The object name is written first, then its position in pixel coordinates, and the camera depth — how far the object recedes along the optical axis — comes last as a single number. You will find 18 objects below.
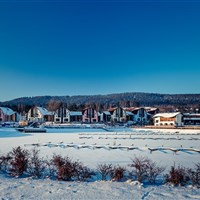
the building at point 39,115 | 88.25
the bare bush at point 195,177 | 8.23
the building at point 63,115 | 83.88
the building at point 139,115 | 90.38
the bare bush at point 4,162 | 10.84
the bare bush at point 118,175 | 8.86
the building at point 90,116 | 85.56
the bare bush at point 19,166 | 9.71
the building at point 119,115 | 86.12
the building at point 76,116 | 85.31
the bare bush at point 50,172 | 9.66
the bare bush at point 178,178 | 8.32
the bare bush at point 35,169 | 9.61
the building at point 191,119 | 73.81
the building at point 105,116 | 87.69
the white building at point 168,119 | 68.94
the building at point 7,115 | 88.94
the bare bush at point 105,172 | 9.19
